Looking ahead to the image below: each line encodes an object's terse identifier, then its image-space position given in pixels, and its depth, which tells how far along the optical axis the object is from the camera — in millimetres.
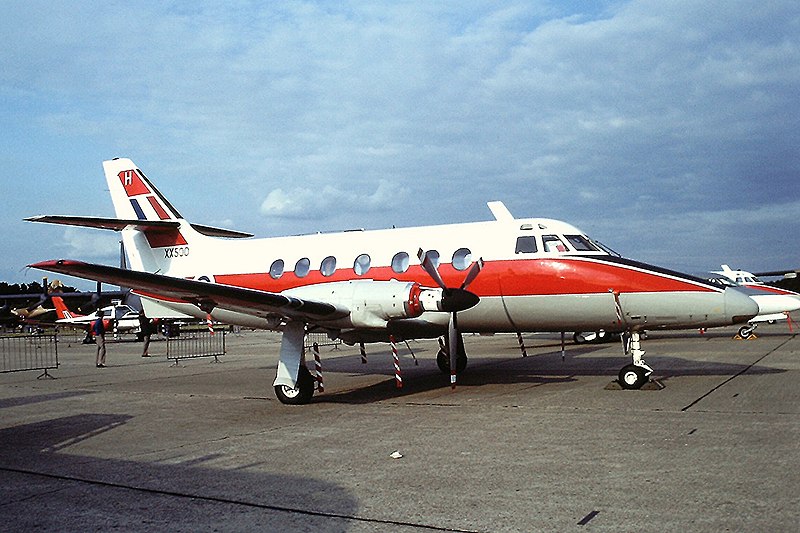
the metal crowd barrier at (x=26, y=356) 25908
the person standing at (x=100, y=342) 23231
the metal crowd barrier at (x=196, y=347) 30141
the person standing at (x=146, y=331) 28219
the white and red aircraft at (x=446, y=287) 12047
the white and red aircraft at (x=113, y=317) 45469
